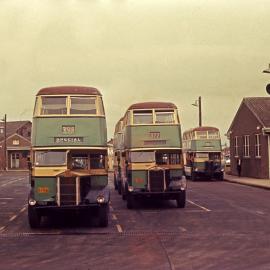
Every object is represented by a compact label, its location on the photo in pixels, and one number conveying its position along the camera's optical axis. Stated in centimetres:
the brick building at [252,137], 4222
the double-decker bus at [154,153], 2180
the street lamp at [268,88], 2683
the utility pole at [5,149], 9031
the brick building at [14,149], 9375
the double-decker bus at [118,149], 2836
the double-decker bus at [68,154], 1580
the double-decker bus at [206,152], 4412
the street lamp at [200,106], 6197
